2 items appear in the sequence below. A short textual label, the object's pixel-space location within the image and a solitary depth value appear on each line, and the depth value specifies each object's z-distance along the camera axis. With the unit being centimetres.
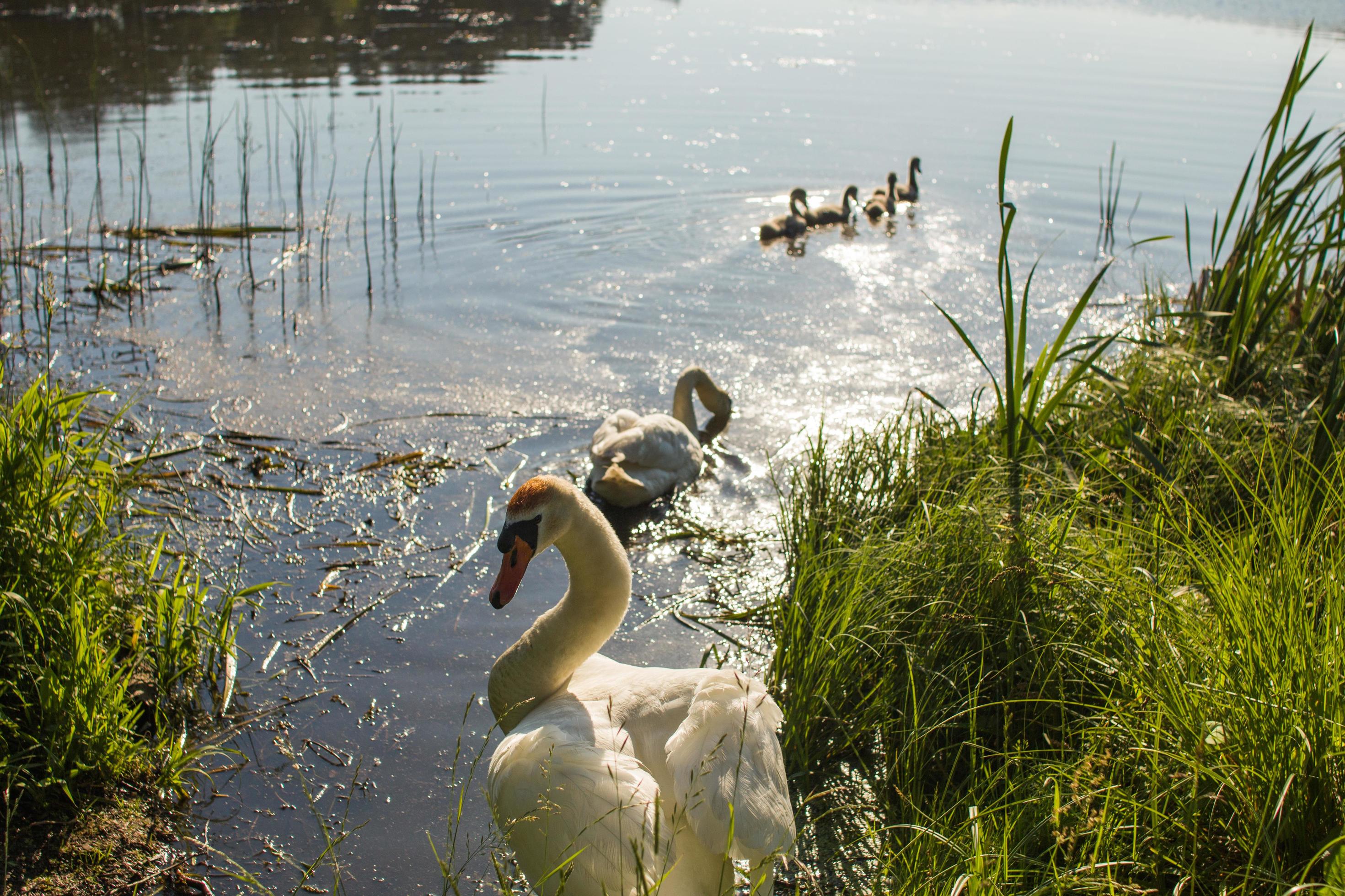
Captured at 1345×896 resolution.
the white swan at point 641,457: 596
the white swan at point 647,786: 257
